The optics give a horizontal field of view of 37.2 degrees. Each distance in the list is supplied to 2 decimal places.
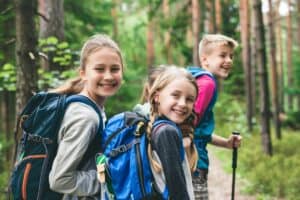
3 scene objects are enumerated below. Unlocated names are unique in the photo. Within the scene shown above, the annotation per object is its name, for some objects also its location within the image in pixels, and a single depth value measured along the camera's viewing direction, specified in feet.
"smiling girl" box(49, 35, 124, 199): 8.29
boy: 10.30
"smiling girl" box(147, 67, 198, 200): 7.61
